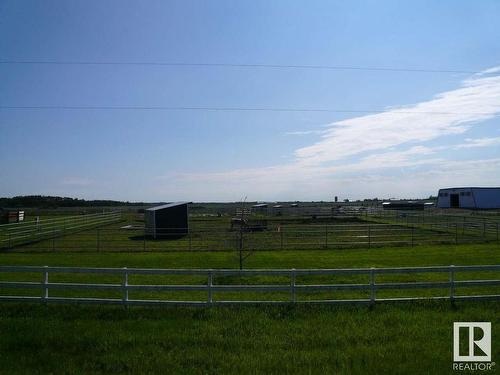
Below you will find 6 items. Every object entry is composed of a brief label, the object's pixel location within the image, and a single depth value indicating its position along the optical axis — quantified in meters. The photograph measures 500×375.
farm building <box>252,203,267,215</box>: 77.11
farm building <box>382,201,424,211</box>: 80.75
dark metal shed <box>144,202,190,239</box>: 35.19
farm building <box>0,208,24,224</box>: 49.78
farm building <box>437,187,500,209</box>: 69.50
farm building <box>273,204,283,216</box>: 70.22
